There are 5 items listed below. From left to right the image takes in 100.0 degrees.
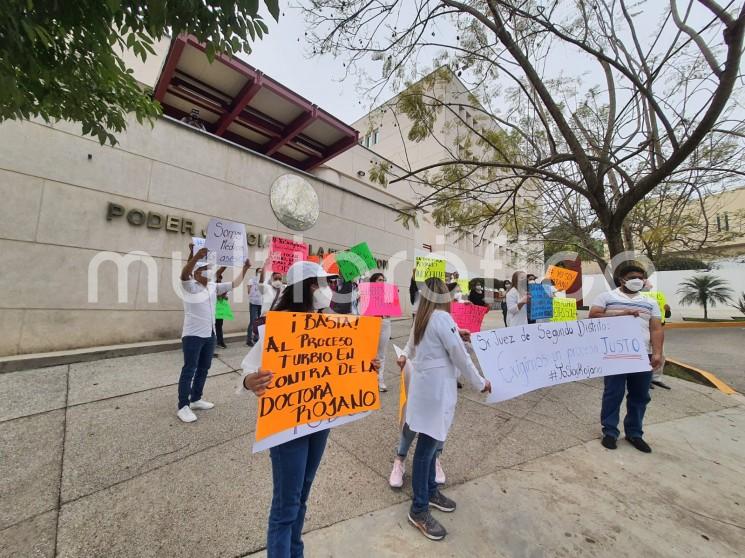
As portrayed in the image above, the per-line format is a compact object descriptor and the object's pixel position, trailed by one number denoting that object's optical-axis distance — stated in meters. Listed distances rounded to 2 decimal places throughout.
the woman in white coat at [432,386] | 2.13
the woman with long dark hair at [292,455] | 1.58
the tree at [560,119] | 4.26
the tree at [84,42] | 1.86
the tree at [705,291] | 17.30
